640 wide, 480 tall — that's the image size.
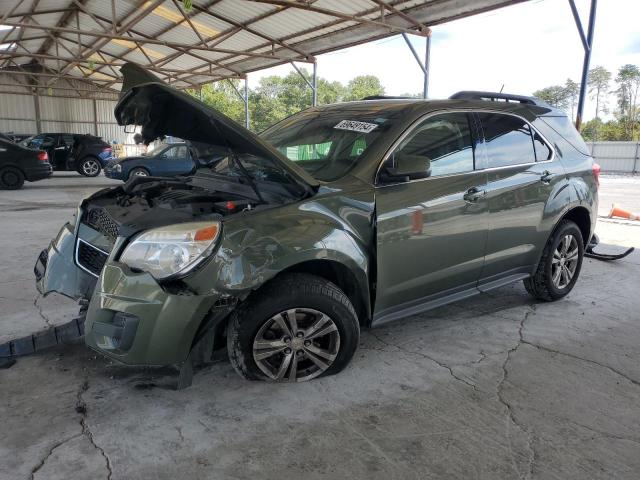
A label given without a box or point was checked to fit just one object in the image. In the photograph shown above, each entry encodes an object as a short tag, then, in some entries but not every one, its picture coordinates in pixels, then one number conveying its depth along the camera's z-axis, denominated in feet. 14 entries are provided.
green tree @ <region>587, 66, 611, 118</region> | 170.71
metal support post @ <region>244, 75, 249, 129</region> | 68.69
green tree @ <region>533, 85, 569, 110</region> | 183.58
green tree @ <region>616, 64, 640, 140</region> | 152.07
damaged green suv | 7.77
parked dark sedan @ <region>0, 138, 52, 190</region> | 41.47
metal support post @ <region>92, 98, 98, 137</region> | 105.60
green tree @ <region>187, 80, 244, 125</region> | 129.05
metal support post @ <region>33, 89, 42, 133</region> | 97.76
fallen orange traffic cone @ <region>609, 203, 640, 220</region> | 29.27
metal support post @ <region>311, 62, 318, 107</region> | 53.72
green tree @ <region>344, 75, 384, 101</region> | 219.69
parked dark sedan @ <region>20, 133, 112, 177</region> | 56.49
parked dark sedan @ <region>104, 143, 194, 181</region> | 41.78
